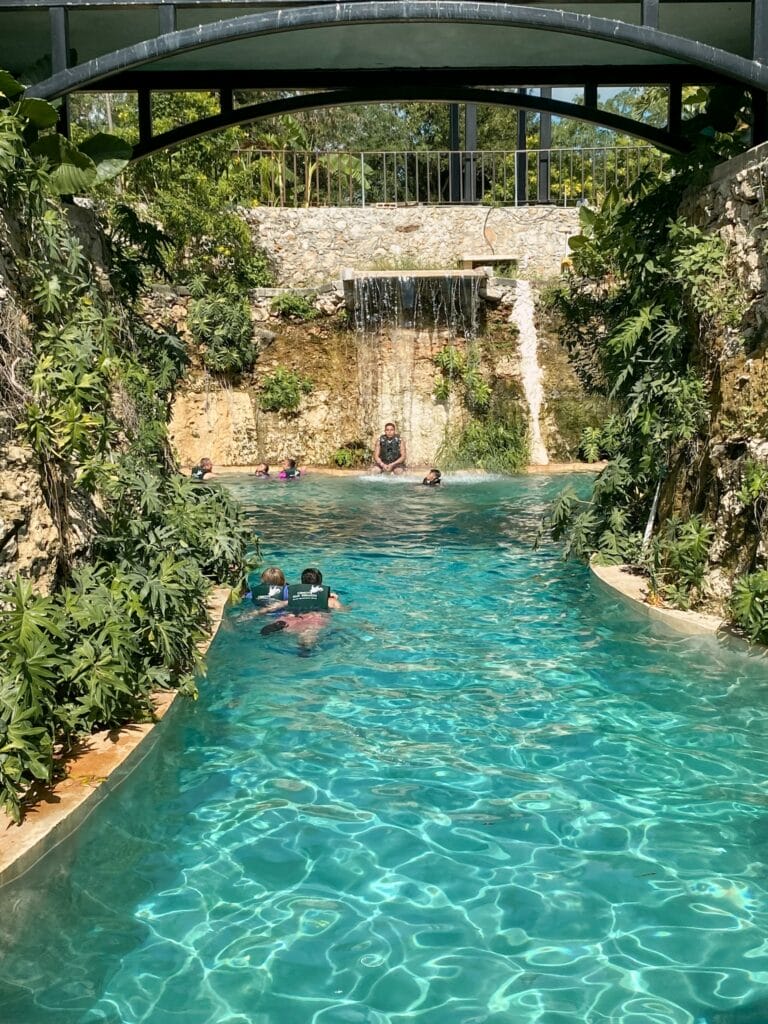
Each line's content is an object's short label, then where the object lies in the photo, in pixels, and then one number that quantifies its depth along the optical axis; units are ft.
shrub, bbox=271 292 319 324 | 70.33
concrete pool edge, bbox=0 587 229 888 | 15.02
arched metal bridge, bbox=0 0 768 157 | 23.85
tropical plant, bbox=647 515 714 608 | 28.09
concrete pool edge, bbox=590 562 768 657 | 25.59
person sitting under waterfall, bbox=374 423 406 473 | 66.54
